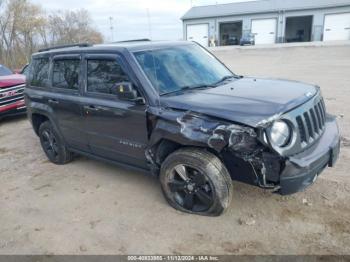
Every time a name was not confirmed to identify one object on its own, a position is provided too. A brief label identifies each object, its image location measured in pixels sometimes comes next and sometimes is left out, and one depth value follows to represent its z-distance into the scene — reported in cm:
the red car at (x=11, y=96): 899
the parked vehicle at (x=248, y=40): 4796
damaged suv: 319
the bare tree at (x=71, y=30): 3631
